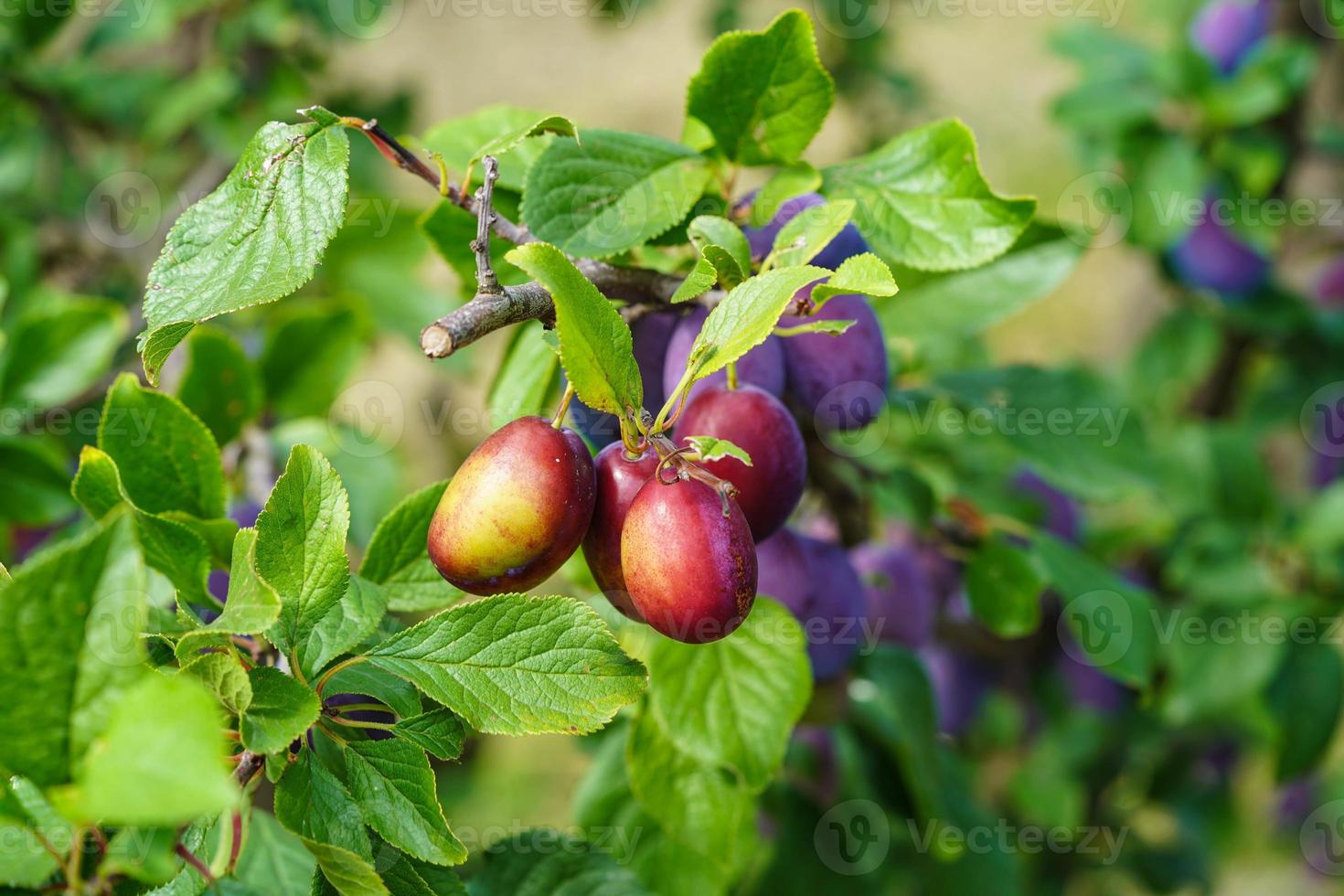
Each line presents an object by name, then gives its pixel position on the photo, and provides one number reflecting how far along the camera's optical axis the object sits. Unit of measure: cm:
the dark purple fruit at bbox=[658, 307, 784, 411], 90
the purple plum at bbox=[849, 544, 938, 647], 112
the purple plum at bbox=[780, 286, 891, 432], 92
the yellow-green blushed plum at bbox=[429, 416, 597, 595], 82
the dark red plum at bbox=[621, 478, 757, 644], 81
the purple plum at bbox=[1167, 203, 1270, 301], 157
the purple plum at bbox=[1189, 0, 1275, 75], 160
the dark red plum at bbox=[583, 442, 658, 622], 84
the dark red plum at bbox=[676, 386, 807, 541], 87
